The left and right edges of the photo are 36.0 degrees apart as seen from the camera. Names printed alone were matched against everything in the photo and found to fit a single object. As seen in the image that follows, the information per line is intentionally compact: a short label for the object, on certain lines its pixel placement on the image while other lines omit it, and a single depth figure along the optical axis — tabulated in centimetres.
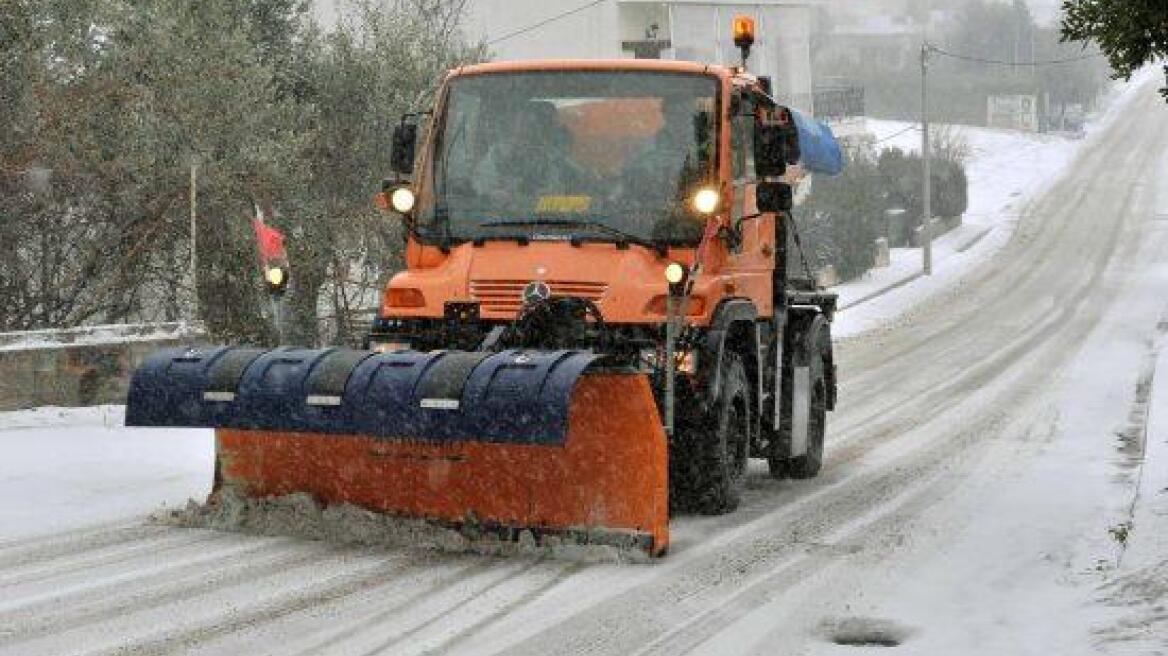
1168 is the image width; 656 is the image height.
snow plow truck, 850
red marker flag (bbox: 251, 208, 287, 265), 1356
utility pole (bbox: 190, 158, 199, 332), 1628
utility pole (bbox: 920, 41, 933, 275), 4312
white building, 4009
